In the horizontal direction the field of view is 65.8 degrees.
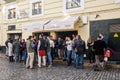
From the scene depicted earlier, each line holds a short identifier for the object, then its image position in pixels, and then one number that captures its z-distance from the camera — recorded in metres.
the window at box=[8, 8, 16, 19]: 8.60
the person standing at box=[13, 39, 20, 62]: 6.52
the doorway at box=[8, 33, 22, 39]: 8.45
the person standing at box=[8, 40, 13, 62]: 6.65
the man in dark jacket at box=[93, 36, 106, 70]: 4.76
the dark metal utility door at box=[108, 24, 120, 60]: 5.42
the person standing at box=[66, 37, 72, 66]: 5.55
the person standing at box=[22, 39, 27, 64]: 6.15
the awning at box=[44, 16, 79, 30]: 5.97
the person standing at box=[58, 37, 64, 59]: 6.13
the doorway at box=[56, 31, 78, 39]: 6.48
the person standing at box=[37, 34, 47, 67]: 5.39
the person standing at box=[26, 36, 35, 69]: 5.25
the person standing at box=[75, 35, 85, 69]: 5.10
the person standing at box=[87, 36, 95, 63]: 5.53
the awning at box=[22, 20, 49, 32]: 6.84
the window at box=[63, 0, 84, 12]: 6.21
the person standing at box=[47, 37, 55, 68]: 5.47
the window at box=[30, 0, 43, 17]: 7.42
